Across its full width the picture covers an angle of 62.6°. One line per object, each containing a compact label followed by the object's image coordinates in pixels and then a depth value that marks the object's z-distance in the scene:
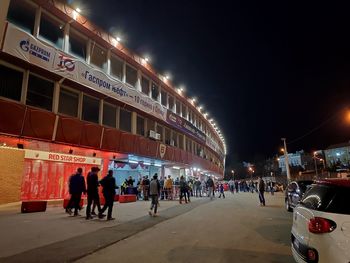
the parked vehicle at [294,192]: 13.63
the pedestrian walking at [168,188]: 22.06
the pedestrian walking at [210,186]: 25.93
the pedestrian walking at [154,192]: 12.68
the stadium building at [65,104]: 14.40
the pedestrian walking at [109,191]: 10.93
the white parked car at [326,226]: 3.84
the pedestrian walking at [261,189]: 17.84
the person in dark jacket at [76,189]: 11.98
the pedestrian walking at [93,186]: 11.24
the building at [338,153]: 96.16
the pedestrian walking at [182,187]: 19.41
